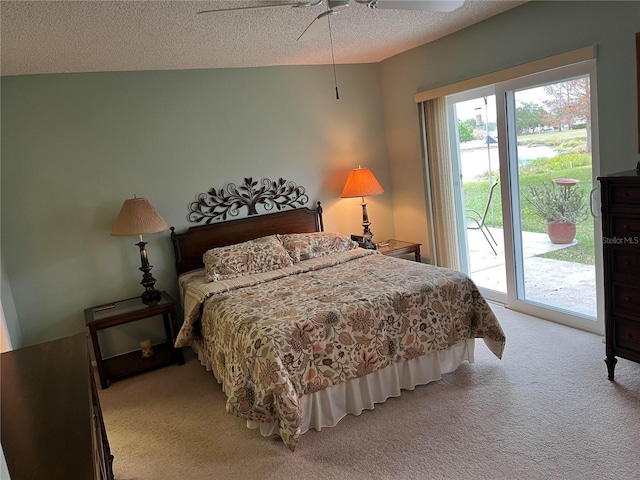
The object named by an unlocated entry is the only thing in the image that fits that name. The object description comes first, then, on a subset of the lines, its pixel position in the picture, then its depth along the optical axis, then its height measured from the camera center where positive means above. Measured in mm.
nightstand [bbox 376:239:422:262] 4614 -841
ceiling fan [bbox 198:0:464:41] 2324 +804
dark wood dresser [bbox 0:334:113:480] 1152 -613
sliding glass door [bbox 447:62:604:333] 3428 -338
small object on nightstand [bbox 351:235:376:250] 4555 -734
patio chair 4294 -641
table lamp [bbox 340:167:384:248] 4520 -187
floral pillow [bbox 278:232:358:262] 4086 -633
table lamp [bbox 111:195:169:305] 3602 -209
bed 2547 -949
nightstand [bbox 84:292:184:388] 3499 -1055
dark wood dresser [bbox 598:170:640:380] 2574 -712
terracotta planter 3635 -695
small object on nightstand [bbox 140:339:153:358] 3869 -1261
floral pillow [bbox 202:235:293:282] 3750 -631
